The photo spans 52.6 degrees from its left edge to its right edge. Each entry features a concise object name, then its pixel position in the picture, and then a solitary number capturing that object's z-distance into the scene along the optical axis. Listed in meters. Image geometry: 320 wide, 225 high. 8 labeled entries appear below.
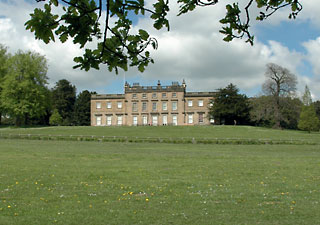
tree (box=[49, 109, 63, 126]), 75.19
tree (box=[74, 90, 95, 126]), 84.75
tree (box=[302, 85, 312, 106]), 74.12
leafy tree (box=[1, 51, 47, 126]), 58.97
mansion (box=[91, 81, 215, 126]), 75.75
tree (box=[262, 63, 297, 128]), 60.93
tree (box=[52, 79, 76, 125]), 86.32
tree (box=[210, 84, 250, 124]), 65.62
